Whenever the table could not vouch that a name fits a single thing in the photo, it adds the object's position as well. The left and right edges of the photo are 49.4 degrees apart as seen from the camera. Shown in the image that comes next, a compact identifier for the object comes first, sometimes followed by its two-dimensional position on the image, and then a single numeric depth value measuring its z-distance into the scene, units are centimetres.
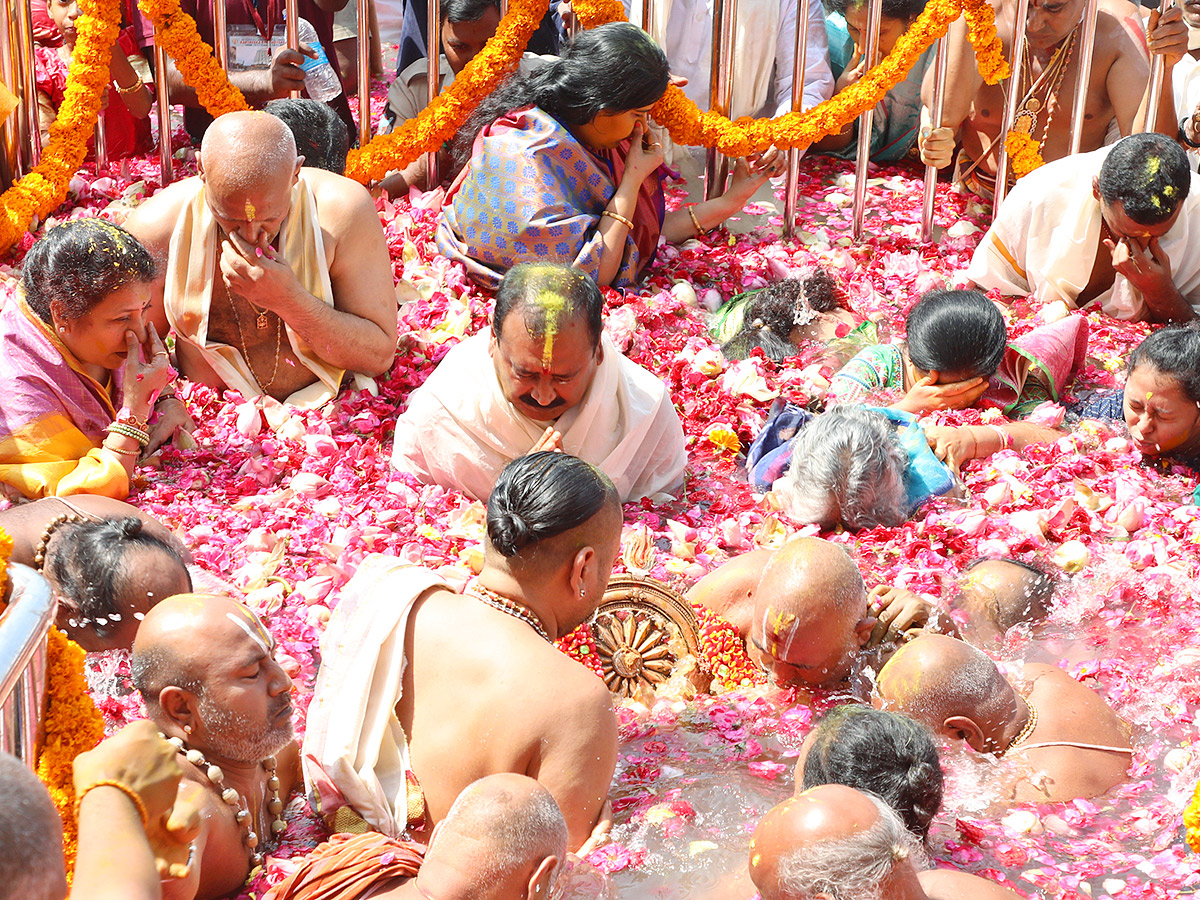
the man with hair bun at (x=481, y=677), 299
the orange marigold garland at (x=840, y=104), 669
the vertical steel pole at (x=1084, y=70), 675
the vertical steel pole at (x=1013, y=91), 673
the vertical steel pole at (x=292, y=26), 653
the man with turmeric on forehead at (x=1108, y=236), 595
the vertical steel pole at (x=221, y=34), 650
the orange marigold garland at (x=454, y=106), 646
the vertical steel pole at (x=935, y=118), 689
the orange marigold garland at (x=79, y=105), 632
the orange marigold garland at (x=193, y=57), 636
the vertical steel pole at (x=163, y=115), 665
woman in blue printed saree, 594
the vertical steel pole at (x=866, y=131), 688
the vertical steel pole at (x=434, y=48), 657
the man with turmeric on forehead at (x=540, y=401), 457
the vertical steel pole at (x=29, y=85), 646
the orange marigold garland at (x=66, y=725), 232
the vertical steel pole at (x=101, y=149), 683
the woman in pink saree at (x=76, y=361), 452
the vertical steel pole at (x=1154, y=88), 669
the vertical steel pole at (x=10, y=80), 631
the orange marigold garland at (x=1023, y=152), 694
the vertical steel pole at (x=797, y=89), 686
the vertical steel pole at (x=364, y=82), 662
